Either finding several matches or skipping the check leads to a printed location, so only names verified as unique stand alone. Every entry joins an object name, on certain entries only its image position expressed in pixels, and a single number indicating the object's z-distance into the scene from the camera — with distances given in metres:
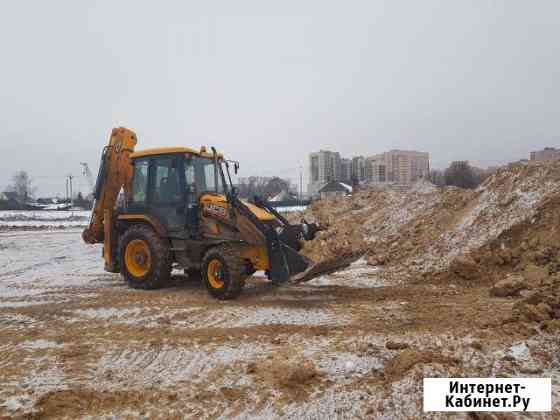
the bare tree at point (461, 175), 40.38
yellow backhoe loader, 6.96
